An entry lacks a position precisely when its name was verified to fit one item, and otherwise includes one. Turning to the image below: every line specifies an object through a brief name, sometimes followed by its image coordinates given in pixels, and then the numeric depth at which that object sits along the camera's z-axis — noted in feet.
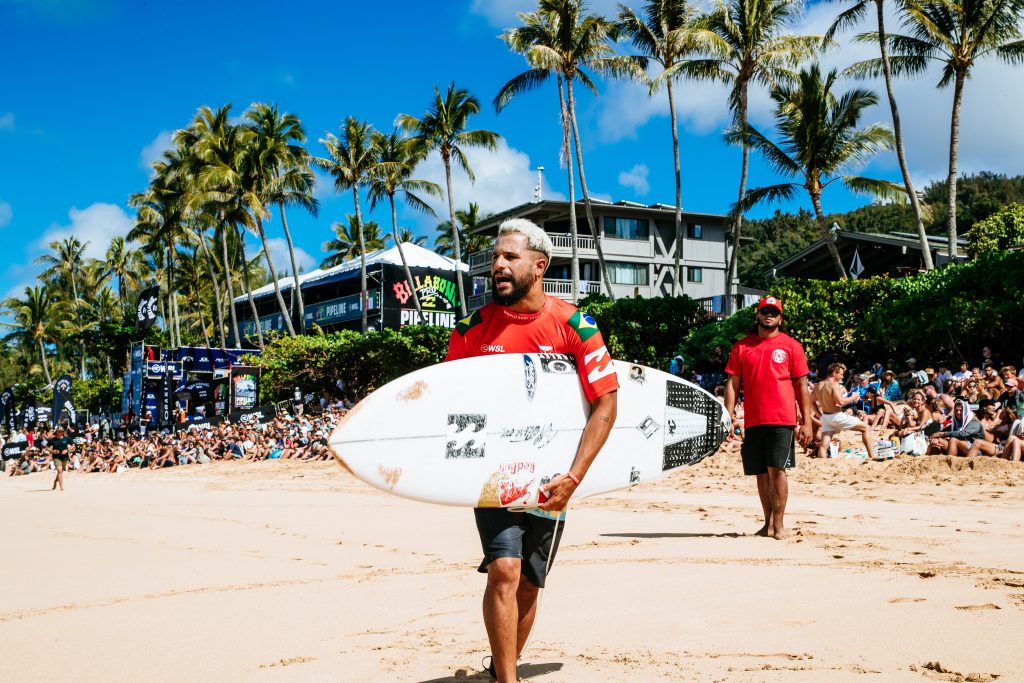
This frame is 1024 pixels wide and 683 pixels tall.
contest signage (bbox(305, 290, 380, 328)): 155.12
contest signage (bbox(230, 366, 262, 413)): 108.47
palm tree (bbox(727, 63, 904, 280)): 76.69
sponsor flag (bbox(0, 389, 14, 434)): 153.89
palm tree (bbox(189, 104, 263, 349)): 122.31
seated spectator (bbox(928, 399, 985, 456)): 33.99
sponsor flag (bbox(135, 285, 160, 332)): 136.87
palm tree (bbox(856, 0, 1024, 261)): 65.62
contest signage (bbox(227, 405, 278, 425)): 94.22
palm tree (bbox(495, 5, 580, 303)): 89.25
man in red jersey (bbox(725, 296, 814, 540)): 19.25
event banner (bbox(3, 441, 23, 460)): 101.96
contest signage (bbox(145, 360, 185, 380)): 115.14
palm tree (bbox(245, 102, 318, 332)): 125.90
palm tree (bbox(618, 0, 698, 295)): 87.81
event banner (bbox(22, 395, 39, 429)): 141.18
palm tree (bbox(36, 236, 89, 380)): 210.38
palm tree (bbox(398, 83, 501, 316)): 110.63
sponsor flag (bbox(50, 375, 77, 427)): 118.83
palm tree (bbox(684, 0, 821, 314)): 82.07
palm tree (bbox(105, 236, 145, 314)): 199.52
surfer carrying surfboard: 9.18
